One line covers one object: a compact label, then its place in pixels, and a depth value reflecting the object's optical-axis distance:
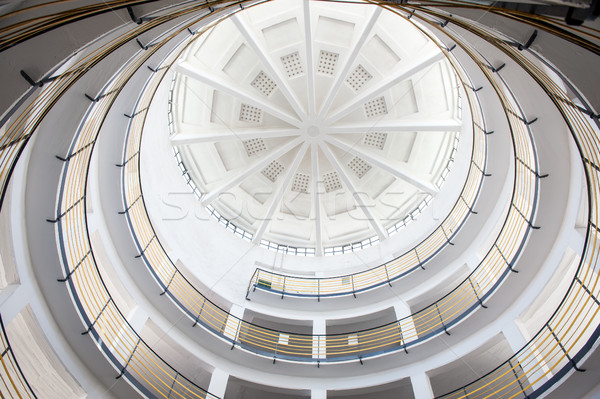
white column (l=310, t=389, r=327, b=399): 12.16
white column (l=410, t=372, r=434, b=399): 11.23
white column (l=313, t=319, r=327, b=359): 13.73
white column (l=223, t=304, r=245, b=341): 13.95
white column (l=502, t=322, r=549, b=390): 9.45
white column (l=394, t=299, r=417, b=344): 13.09
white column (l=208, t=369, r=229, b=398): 11.84
